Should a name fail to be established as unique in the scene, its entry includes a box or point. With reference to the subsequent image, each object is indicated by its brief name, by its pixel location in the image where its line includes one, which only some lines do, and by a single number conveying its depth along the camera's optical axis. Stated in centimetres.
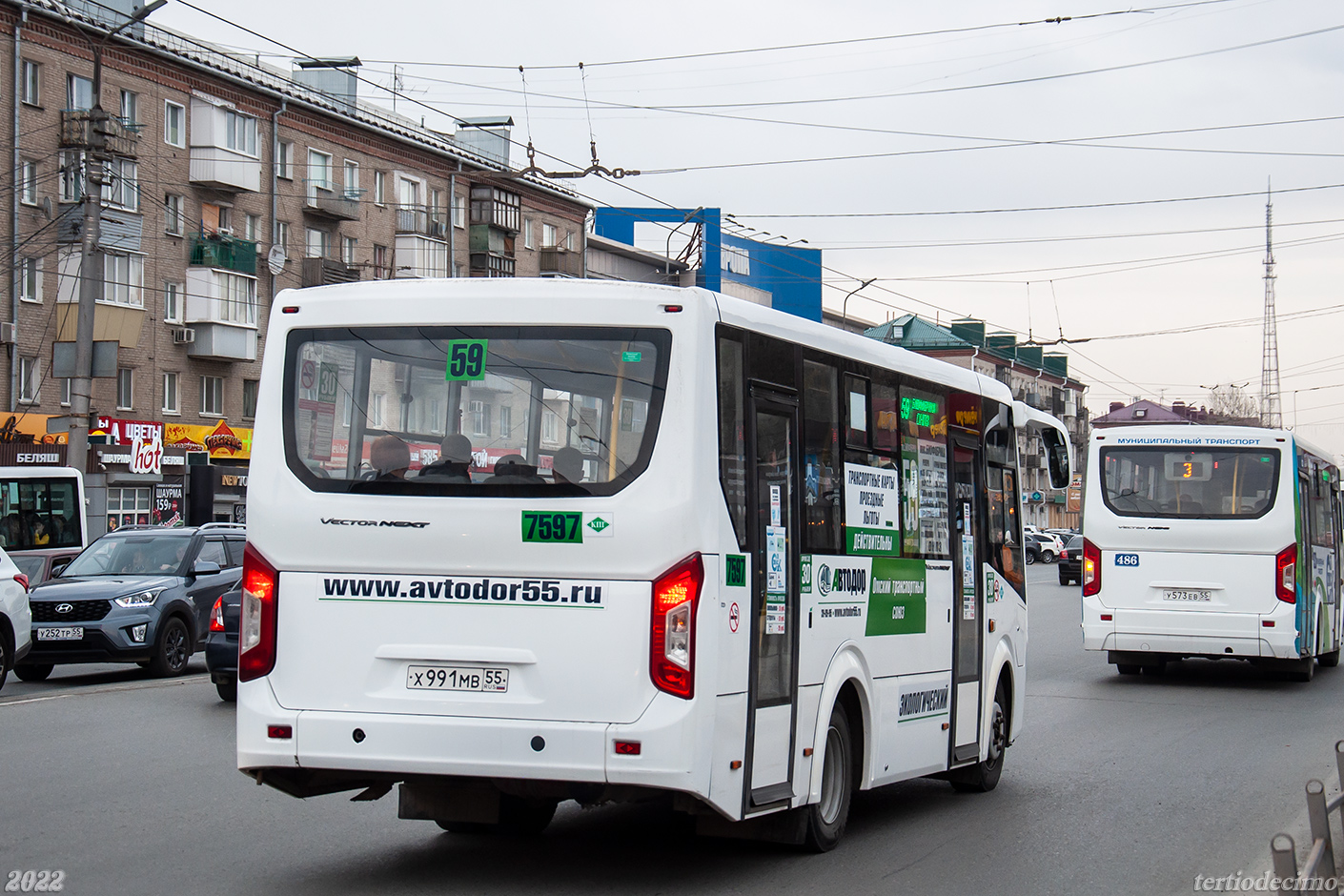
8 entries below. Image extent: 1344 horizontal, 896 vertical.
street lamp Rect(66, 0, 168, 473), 2739
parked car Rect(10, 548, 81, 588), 2564
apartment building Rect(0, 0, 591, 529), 4097
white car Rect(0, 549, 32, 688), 1600
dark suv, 1758
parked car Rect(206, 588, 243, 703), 1480
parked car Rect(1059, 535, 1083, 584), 5006
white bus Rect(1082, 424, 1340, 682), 1833
